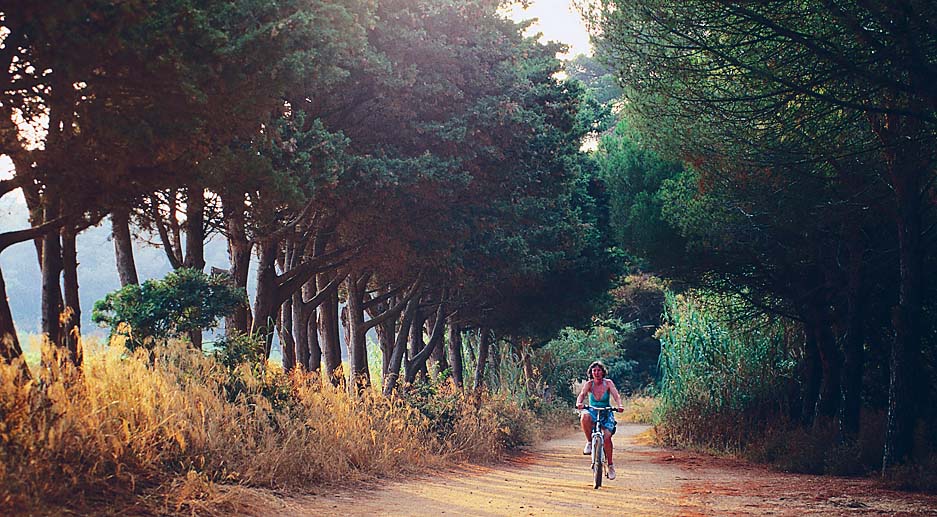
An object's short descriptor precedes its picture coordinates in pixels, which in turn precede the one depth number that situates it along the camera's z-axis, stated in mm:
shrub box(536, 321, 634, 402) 41844
